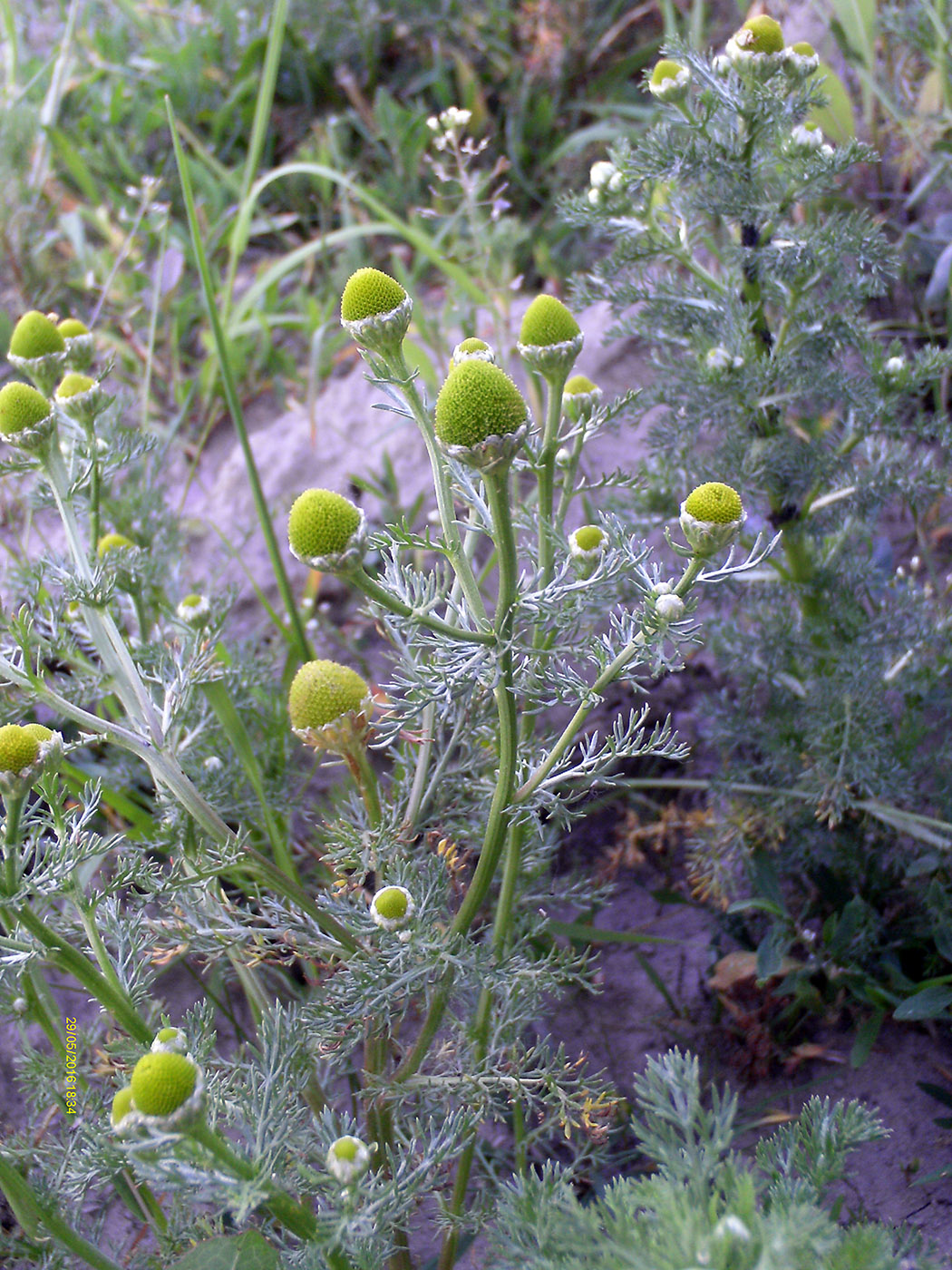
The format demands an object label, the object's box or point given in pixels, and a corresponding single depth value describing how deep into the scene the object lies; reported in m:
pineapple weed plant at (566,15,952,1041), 0.19
